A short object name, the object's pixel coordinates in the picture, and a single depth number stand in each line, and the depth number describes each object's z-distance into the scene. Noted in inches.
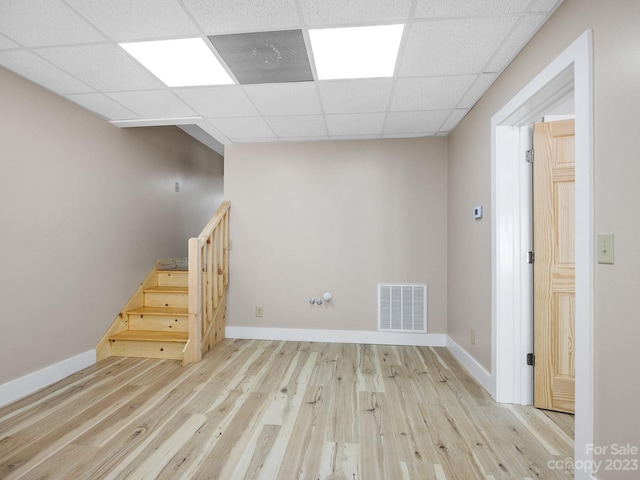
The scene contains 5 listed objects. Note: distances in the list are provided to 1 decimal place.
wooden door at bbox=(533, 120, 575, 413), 76.5
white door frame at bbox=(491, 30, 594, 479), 80.4
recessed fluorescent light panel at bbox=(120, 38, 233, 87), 70.6
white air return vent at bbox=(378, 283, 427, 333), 130.4
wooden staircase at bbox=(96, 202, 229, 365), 111.2
